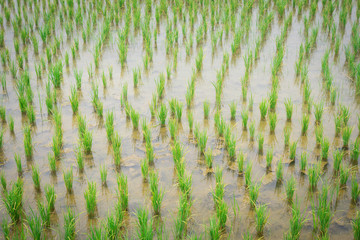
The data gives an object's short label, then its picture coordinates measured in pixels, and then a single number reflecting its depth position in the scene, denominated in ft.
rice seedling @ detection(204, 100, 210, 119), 11.11
